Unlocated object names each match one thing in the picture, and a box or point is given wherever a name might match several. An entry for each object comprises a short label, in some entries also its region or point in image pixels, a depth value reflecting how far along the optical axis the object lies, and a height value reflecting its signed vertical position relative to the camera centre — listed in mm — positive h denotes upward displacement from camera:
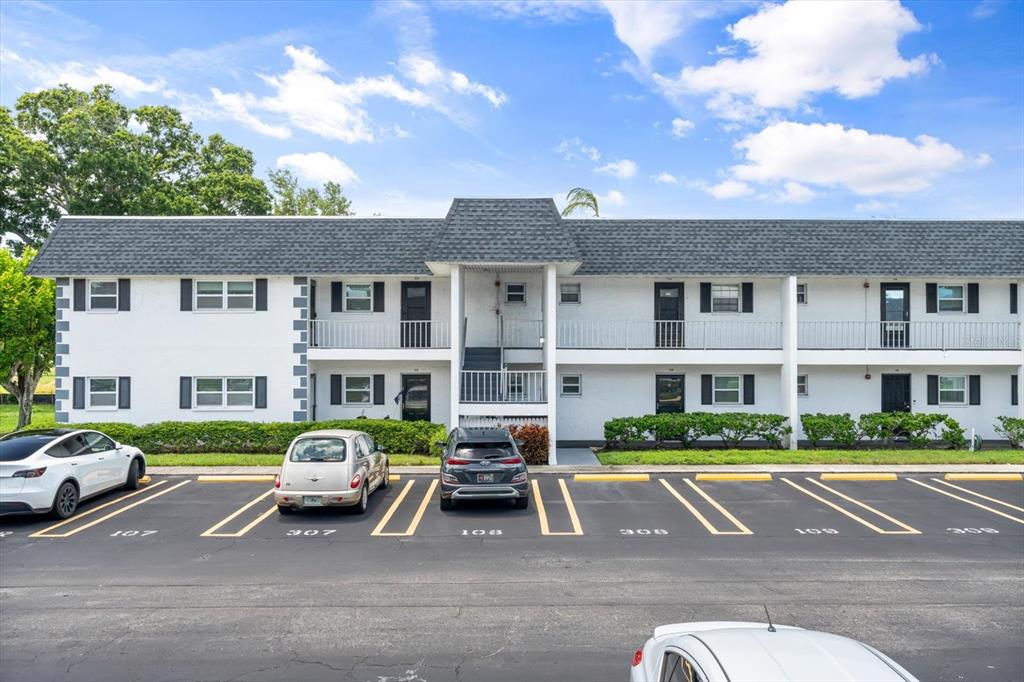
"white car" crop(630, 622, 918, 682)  3355 -1699
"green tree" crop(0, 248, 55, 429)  24641 +1280
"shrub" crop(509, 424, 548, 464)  18234 -2564
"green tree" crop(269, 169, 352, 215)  53344 +13028
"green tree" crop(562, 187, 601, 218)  37531 +8955
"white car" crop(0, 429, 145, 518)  11875 -2284
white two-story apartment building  21016 +1227
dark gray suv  12719 -2342
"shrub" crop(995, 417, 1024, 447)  20844 -2508
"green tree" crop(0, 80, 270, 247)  38125 +11272
